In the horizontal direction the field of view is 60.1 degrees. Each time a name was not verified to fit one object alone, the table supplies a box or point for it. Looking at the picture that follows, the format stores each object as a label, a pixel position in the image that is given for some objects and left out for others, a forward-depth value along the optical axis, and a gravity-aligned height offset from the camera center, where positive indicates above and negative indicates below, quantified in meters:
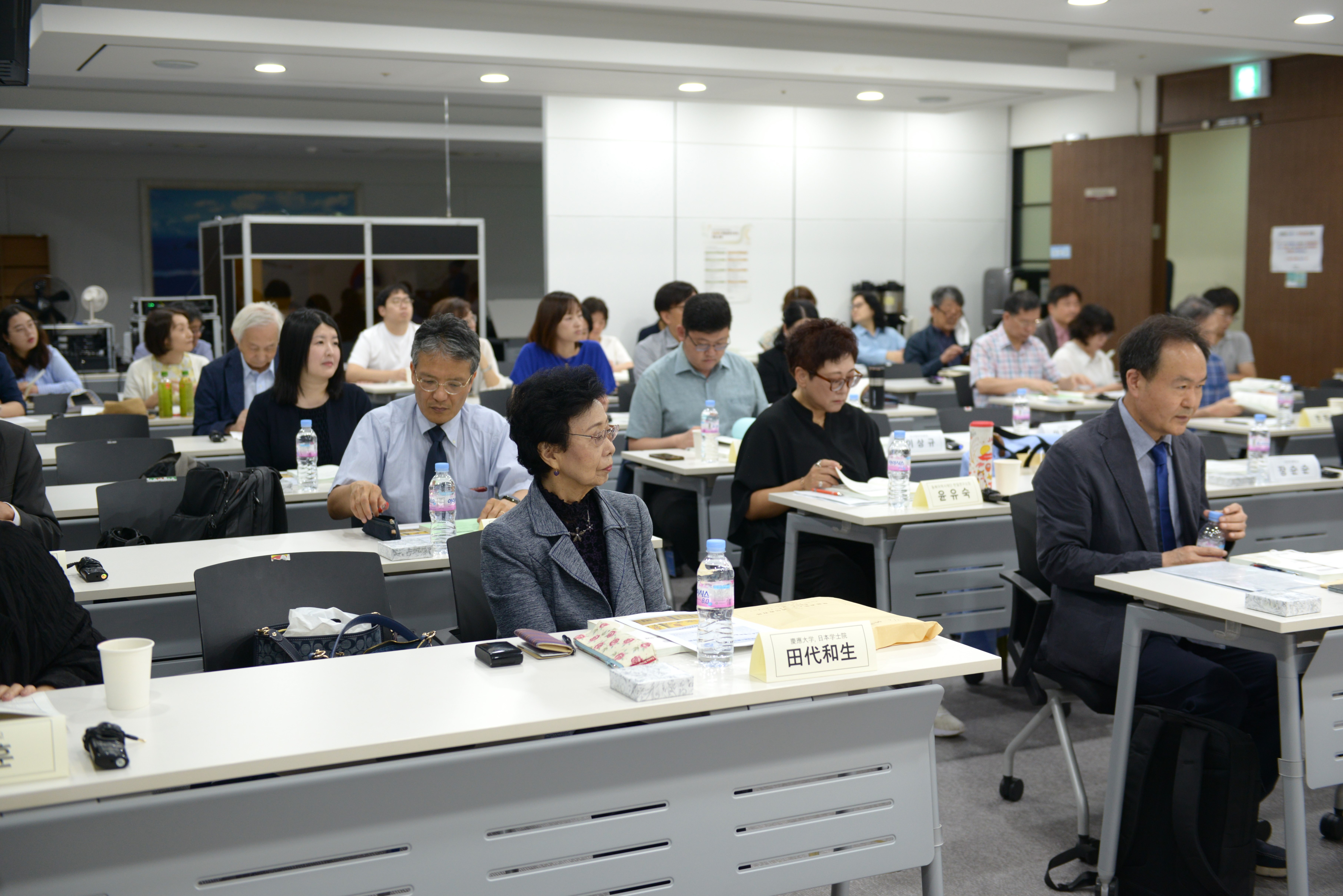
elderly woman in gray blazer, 2.56 -0.49
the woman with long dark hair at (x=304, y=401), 4.36 -0.32
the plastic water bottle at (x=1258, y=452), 4.47 -0.56
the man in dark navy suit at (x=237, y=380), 5.55 -0.30
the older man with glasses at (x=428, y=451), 3.55 -0.42
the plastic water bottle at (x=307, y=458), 4.20 -0.51
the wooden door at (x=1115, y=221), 11.00 +0.89
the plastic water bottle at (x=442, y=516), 3.37 -0.58
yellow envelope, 2.33 -0.63
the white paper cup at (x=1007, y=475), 4.11 -0.57
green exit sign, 9.97 +2.00
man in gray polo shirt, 5.23 -0.32
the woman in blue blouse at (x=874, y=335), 9.85 -0.17
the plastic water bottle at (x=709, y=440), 4.91 -0.52
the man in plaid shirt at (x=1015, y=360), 7.54 -0.30
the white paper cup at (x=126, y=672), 1.95 -0.59
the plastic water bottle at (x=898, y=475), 3.88 -0.53
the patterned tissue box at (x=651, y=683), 2.01 -0.64
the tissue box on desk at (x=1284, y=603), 2.50 -0.63
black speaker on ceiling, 4.30 +1.04
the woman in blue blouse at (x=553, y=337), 6.12 -0.11
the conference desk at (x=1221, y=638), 2.54 -0.73
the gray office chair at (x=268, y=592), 2.56 -0.62
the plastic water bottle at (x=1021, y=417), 5.63 -0.50
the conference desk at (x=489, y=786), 1.72 -0.75
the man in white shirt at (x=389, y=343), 7.57 -0.17
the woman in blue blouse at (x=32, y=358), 7.48 -0.25
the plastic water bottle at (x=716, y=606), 2.21 -0.56
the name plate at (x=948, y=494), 3.89 -0.61
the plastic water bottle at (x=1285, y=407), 6.11 -0.51
